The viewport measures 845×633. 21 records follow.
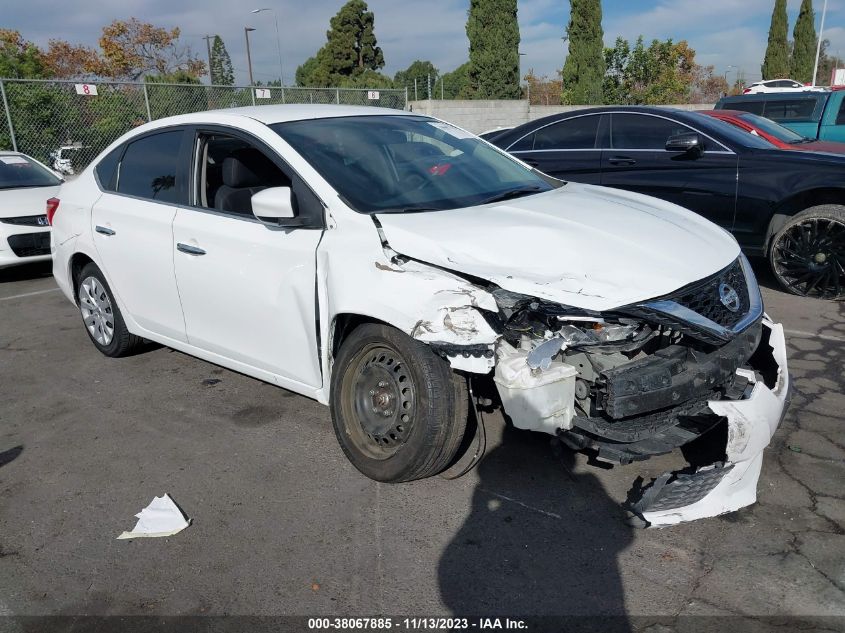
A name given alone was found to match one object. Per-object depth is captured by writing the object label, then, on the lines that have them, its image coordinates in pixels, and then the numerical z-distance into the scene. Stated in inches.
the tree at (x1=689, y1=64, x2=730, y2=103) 1620.3
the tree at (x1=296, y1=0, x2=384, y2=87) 1887.3
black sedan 241.0
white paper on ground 123.7
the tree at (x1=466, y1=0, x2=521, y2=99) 1157.1
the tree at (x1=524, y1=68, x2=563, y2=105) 1422.7
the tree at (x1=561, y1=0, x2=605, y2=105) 1186.0
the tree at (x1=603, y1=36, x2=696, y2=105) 1089.4
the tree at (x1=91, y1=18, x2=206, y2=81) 1407.5
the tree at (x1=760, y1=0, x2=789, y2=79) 1689.2
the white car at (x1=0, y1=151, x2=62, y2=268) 318.3
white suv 905.9
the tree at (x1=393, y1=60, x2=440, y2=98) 2647.1
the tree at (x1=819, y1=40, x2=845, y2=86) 2196.0
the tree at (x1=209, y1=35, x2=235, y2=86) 2021.5
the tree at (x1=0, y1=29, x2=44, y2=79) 822.5
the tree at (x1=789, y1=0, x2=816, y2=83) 1777.8
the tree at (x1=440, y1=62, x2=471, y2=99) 1904.5
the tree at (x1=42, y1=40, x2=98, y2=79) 1397.6
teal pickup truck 425.1
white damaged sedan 114.1
